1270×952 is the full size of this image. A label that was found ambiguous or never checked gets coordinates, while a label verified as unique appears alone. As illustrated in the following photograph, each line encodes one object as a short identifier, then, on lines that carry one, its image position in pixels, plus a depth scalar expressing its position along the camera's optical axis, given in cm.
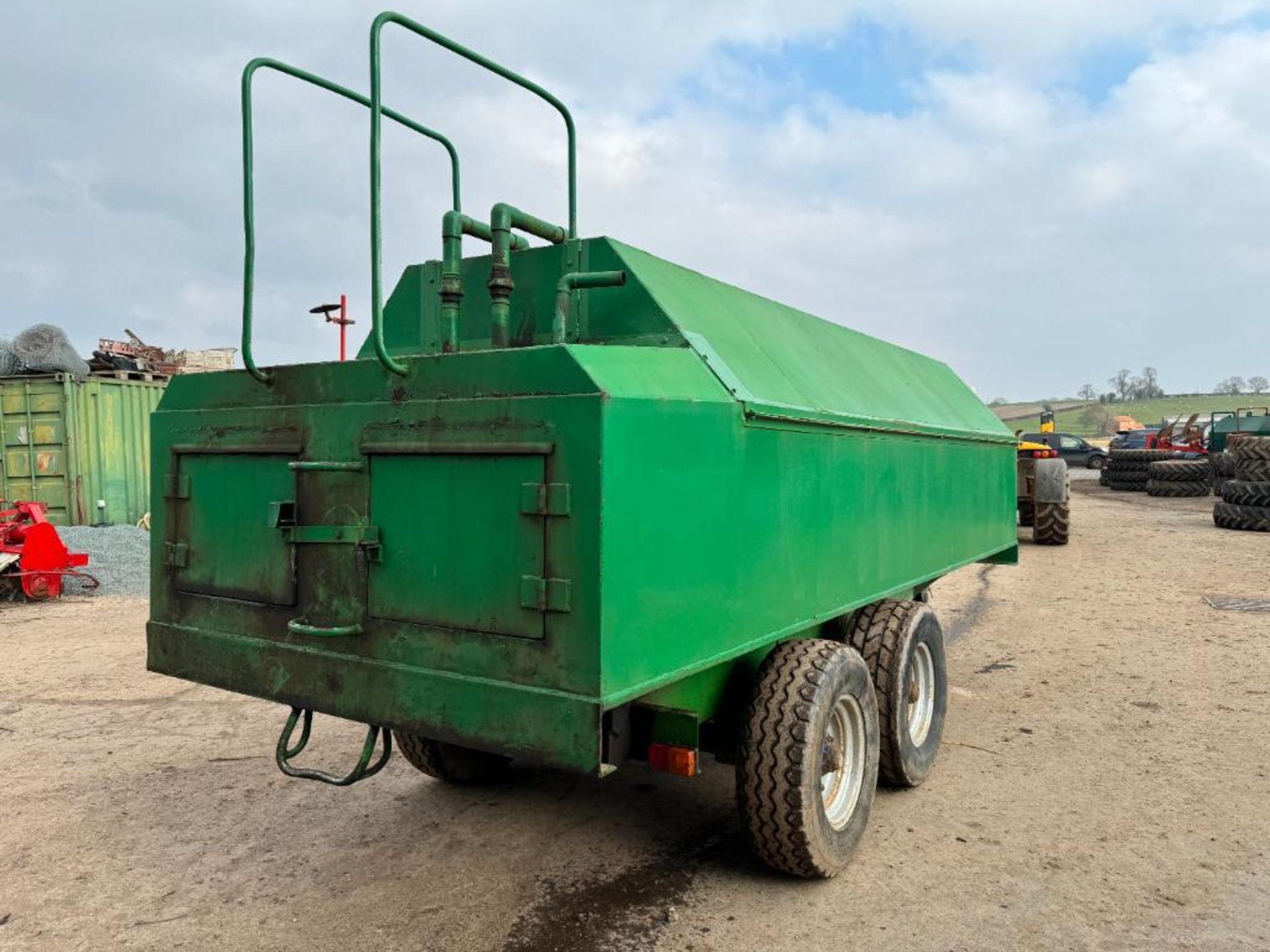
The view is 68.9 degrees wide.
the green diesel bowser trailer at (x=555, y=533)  259
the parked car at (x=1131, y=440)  3350
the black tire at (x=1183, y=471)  2145
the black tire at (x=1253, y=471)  1508
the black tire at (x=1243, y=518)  1471
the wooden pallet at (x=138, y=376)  1359
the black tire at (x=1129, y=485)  2398
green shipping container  1259
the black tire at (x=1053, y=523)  1370
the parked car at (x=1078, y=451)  3422
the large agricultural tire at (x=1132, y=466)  2391
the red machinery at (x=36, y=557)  925
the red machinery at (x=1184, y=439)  2647
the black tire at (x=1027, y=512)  1431
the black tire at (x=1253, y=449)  1529
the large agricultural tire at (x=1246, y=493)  1483
